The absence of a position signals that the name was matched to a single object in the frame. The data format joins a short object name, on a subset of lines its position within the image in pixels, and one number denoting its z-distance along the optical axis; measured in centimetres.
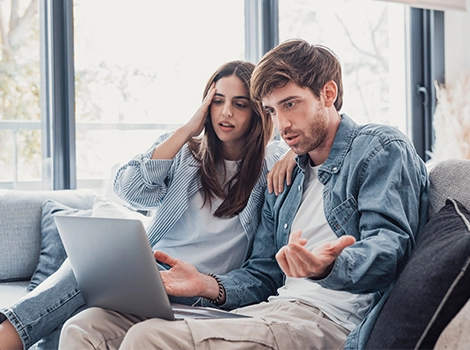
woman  182
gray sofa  231
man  123
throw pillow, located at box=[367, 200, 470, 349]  103
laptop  125
